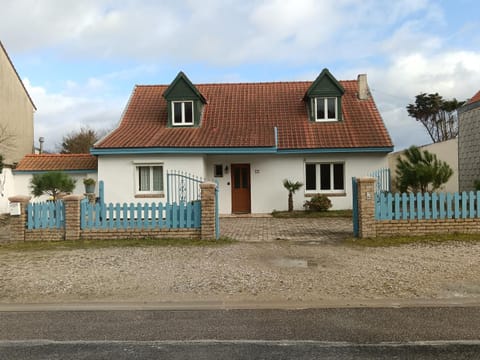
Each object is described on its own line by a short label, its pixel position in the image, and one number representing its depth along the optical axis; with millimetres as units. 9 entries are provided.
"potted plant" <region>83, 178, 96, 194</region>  19219
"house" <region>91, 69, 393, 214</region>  18484
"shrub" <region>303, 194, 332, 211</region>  18547
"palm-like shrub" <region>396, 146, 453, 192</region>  12594
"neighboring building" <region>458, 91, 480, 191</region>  17875
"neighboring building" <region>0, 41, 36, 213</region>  21281
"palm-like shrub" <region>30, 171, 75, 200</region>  15773
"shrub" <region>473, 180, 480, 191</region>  14296
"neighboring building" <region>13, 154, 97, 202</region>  20859
